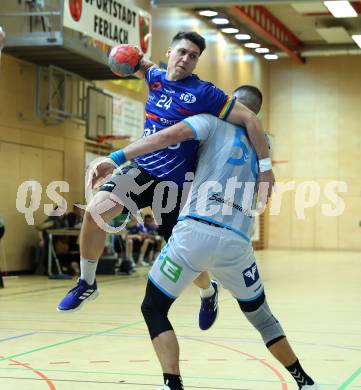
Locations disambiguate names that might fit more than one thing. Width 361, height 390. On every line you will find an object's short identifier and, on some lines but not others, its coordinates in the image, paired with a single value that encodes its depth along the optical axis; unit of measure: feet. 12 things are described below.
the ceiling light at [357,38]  95.45
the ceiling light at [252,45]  100.99
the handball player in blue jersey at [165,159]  15.92
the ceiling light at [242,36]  96.17
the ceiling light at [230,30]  92.75
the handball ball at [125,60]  18.29
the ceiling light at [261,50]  103.57
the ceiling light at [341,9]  79.10
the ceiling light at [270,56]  106.83
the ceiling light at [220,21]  89.16
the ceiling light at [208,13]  86.39
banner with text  53.01
